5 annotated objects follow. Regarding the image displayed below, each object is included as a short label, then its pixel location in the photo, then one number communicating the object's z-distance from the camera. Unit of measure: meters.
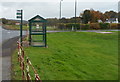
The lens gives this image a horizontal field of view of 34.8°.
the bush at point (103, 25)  50.75
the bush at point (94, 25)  49.84
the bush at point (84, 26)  48.67
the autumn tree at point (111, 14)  103.06
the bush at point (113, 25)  52.70
